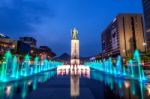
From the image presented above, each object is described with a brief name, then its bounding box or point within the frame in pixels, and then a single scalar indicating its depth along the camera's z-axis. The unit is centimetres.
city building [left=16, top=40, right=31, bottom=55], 5371
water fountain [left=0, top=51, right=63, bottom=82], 937
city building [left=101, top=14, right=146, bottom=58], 5503
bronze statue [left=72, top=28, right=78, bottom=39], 3440
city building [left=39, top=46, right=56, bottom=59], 7119
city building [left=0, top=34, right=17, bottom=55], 4689
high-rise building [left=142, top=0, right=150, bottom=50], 4490
